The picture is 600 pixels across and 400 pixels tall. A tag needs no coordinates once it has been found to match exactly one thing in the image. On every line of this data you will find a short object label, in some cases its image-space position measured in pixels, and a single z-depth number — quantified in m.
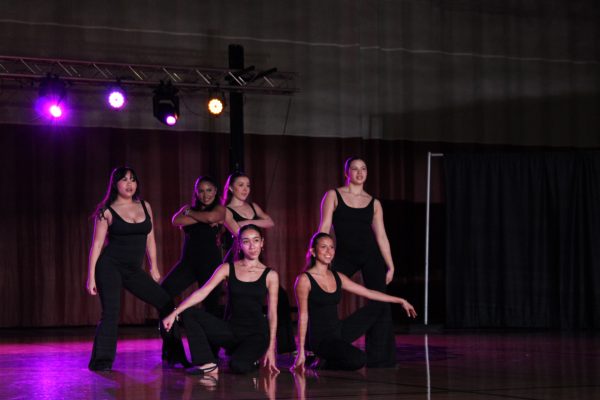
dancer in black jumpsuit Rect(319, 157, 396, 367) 6.73
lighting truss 10.34
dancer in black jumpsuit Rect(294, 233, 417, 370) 6.22
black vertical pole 11.18
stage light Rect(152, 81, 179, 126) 10.62
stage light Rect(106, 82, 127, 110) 10.61
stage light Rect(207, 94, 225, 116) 11.04
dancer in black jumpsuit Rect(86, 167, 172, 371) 6.35
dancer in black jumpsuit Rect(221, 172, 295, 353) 7.07
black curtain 10.91
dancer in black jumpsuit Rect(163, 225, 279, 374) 6.20
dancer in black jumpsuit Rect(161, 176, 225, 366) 7.09
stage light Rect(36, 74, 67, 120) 10.16
